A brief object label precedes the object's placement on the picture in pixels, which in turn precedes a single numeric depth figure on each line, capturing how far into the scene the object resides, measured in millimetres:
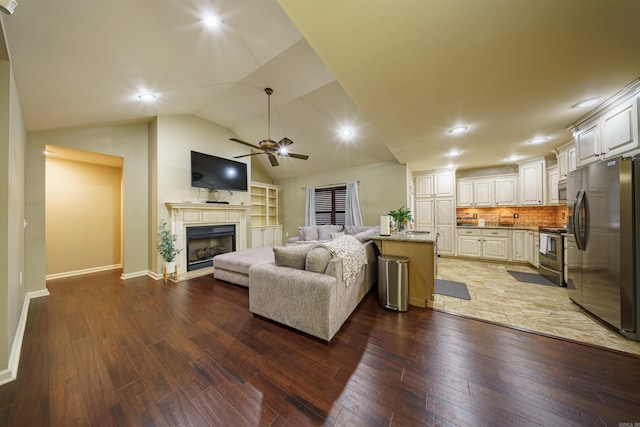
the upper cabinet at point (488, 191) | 5020
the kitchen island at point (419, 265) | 2672
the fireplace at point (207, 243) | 4398
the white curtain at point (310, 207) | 6538
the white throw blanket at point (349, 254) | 2246
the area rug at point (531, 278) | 3605
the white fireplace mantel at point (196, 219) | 4090
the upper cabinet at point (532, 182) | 4504
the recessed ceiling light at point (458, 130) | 2888
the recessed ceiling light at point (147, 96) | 3058
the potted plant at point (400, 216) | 3592
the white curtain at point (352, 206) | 5698
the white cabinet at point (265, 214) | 6507
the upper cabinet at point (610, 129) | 2021
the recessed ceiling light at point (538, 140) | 3310
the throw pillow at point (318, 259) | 2156
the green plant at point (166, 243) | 3828
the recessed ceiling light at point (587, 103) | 2195
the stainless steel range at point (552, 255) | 3481
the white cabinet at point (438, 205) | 5449
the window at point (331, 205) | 6188
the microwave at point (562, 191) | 3637
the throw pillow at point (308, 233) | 5611
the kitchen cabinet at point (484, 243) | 4875
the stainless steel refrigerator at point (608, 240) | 1975
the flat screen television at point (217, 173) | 4371
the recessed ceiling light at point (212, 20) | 2027
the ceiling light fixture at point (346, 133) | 4547
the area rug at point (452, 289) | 3080
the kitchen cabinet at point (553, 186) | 4211
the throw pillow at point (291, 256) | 2311
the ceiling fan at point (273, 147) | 3238
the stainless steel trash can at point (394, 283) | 2609
